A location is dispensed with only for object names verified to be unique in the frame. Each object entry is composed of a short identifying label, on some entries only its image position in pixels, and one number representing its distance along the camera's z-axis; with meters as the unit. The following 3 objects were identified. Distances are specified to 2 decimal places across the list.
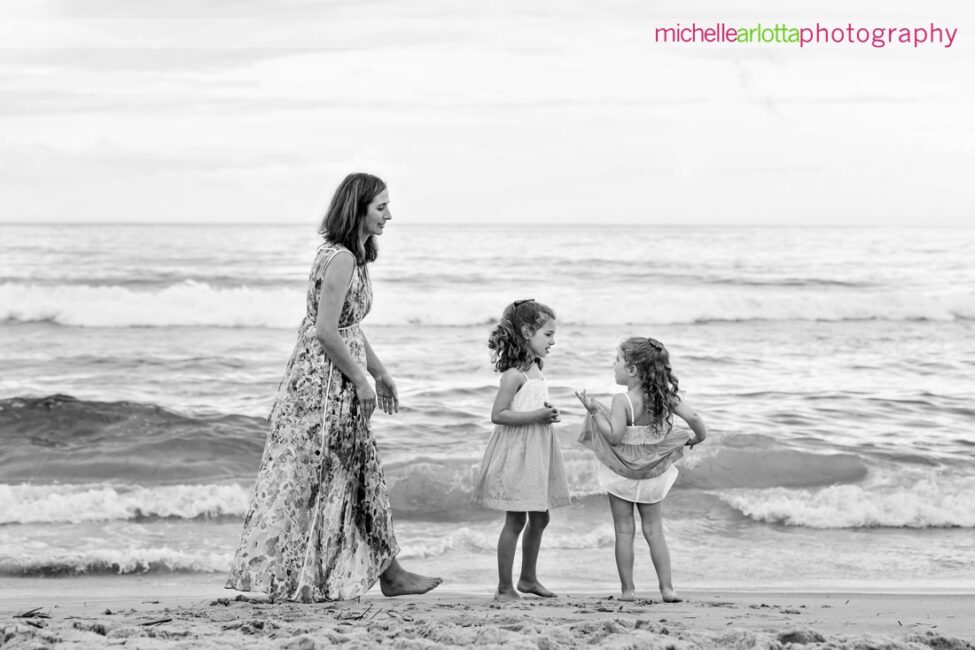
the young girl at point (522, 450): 4.44
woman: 4.07
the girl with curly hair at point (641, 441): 4.45
